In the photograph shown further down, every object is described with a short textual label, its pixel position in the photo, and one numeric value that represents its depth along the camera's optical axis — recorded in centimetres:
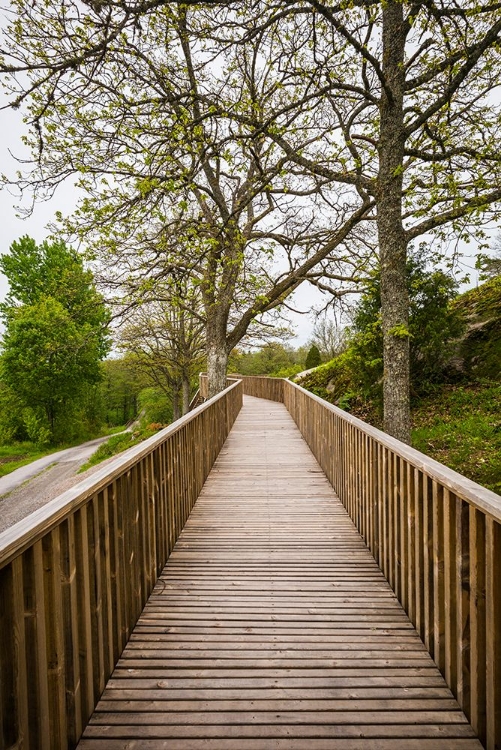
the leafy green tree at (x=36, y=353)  2370
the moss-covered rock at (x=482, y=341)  902
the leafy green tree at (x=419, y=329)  841
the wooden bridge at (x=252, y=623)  159
